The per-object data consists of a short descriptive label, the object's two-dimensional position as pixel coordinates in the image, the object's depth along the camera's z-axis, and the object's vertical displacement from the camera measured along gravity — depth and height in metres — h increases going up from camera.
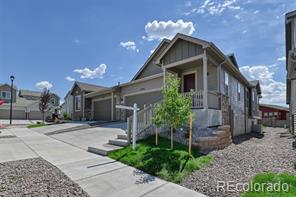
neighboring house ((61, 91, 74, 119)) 22.30 -0.57
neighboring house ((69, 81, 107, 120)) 18.71 +0.50
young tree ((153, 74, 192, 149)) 5.33 -0.14
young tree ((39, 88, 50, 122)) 20.94 +0.52
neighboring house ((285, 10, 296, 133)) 7.10 +3.73
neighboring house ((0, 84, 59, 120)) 28.55 -0.89
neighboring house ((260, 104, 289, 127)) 31.13 -1.10
